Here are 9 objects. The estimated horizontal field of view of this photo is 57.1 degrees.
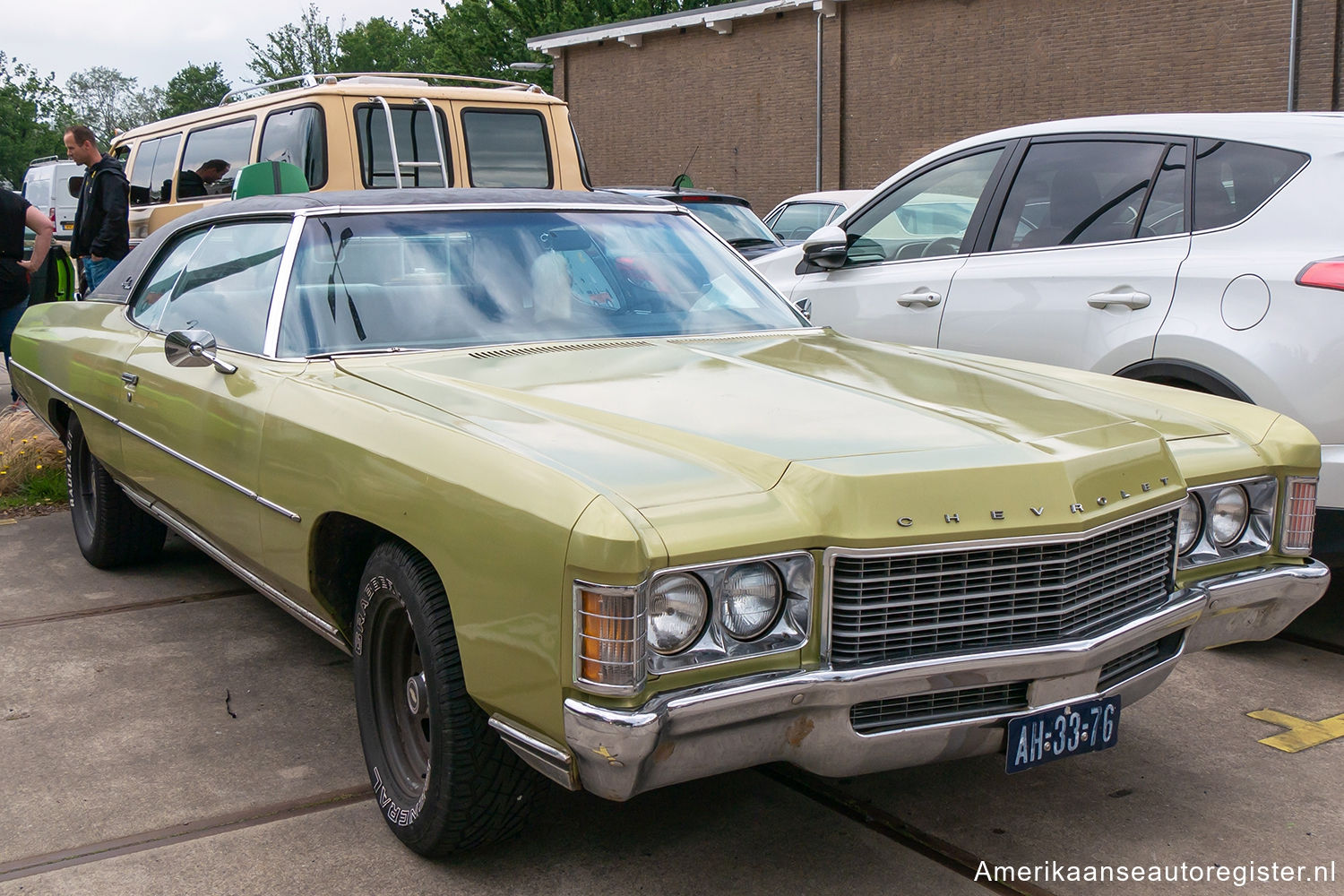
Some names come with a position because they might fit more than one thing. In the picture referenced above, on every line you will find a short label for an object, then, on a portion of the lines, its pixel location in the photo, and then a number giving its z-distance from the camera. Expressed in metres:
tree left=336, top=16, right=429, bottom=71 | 84.55
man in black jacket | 9.12
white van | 21.38
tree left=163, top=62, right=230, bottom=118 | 100.88
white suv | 4.13
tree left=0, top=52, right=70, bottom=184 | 58.31
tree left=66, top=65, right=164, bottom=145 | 101.06
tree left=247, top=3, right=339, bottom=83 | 69.81
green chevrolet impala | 2.31
